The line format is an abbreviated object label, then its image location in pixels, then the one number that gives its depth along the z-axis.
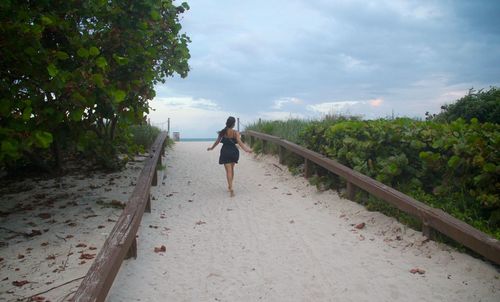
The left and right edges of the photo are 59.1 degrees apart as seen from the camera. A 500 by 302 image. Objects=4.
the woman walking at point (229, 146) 9.70
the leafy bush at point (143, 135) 14.96
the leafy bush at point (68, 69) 5.27
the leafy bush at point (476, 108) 13.92
